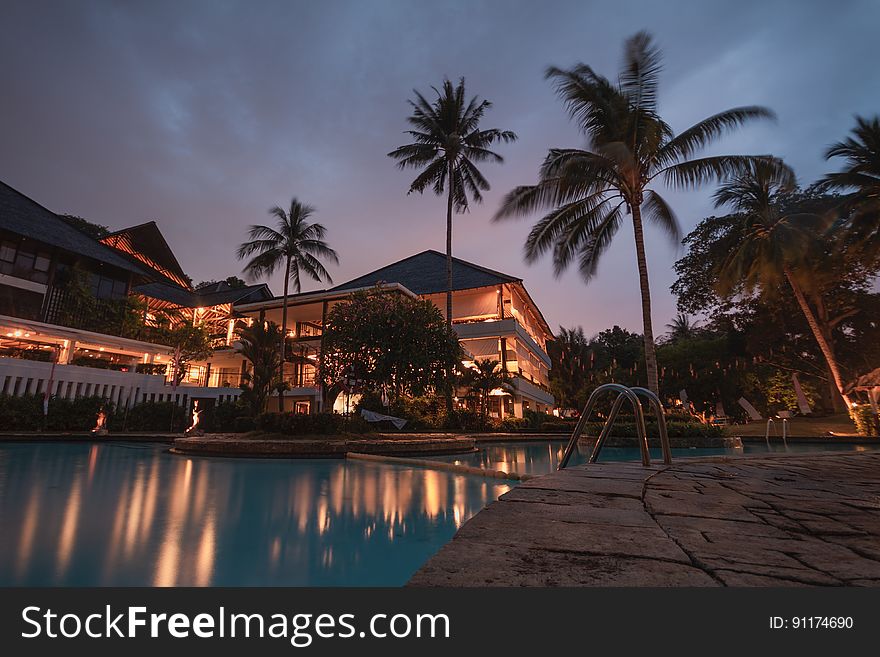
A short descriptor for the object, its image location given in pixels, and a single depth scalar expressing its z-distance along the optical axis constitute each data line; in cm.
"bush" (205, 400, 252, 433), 1905
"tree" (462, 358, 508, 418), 2314
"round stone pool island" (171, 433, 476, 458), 1100
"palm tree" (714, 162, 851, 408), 1930
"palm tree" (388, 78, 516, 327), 2369
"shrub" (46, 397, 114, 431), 1703
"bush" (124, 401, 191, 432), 1944
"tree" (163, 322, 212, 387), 2591
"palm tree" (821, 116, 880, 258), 1914
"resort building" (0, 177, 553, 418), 1972
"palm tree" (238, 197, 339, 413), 2753
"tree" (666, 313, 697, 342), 5274
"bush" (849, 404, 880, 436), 1486
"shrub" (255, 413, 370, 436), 1292
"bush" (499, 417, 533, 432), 2308
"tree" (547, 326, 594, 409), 3769
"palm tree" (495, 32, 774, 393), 1337
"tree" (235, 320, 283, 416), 1599
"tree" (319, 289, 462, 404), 1577
